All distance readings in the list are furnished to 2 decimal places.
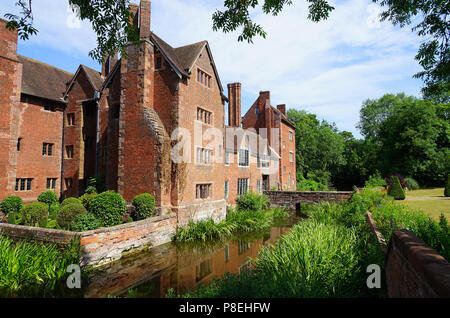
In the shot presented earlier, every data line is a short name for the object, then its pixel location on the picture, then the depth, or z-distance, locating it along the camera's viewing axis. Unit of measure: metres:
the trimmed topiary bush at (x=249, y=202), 23.73
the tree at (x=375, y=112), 54.00
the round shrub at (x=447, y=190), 24.81
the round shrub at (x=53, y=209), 16.12
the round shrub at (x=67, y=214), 12.19
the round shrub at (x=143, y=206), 14.58
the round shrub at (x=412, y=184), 35.66
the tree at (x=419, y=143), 36.69
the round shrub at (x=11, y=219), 13.34
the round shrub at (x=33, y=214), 13.37
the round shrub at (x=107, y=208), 12.70
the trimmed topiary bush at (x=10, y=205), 15.70
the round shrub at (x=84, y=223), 11.50
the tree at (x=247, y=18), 6.57
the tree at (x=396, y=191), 25.22
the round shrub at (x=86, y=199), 16.10
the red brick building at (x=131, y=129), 16.14
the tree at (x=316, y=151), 46.06
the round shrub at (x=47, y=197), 18.44
